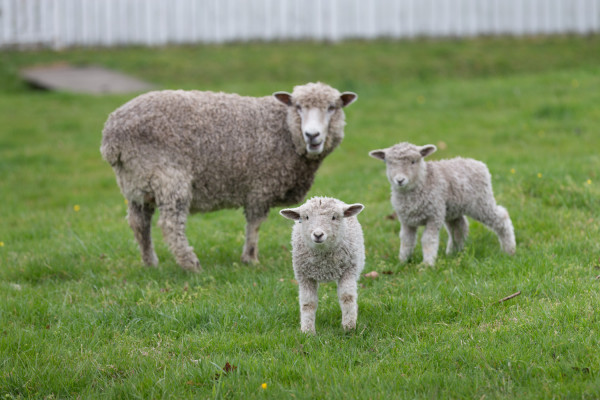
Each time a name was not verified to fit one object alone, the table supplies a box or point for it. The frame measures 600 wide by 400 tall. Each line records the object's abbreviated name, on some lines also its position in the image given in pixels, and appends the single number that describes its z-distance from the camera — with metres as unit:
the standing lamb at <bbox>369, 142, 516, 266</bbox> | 12.40
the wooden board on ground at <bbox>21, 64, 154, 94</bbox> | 32.94
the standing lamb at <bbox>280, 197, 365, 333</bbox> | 9.84
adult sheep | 13.31
